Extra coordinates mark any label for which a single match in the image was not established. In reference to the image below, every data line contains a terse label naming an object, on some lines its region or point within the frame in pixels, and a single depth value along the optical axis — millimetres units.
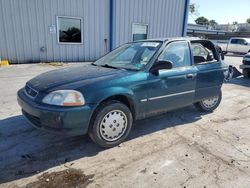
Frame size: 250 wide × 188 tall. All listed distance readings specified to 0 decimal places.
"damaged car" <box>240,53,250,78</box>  9562
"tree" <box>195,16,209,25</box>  84531
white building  10172
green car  3046
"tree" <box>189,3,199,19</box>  62450
